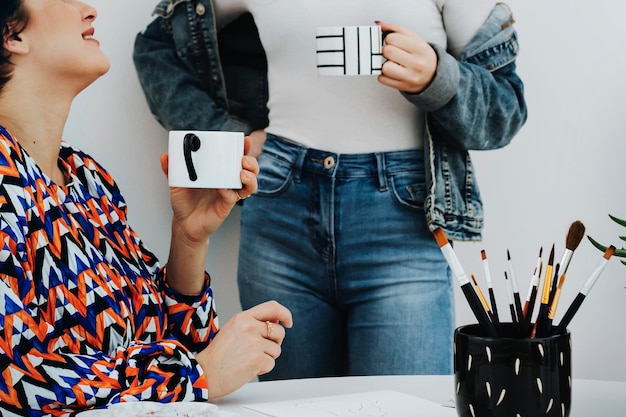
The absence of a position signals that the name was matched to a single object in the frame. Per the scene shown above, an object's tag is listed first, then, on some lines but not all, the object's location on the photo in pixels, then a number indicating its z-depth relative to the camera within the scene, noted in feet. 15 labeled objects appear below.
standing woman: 8.63
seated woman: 6.61
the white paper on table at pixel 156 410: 6.56
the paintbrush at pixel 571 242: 6.34
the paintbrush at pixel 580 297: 6.32
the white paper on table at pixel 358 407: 6.75
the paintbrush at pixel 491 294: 6.44
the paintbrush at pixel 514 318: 6.44
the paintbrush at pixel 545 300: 6.34
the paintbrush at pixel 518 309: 6.39
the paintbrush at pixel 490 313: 6.44
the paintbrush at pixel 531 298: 6.38
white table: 6.92
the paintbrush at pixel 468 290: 6.30
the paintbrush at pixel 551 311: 6.37
